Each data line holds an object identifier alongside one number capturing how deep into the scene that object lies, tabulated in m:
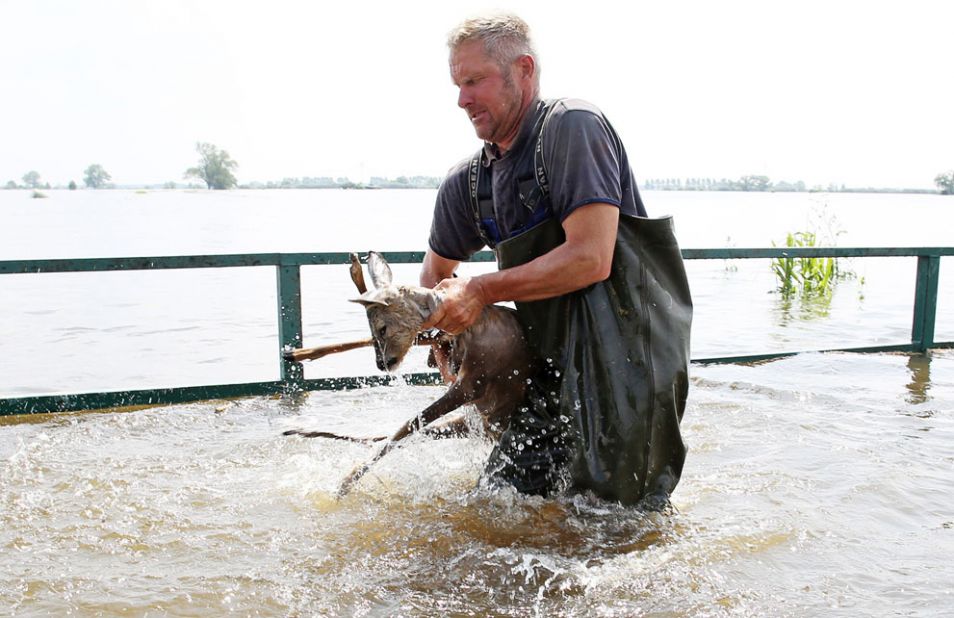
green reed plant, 13.08
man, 2.98
